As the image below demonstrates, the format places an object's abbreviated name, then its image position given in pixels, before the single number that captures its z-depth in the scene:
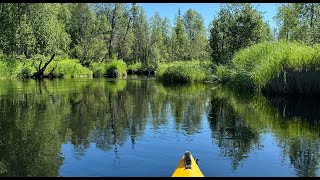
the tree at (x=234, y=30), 28.11
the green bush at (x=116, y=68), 41.73
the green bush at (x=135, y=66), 50.58
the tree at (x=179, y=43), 52.34
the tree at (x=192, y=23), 65.68
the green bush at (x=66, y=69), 38.12
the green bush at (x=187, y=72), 28.68
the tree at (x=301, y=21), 30.32
